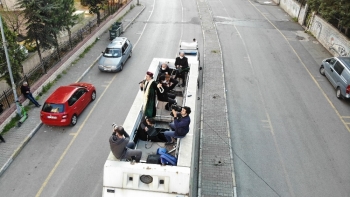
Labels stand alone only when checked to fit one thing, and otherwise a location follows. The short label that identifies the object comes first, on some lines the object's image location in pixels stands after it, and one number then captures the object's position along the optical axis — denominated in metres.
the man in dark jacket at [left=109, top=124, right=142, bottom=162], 7.08
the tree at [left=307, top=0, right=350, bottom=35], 20.25
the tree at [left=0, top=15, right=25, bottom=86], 15.38
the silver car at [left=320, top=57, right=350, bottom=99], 16.64
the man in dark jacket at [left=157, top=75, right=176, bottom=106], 9.96
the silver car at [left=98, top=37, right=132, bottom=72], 19.53
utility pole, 13.28
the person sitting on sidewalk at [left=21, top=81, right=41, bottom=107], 15.22
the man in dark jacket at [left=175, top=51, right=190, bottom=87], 12.32
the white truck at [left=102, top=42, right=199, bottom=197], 6.47
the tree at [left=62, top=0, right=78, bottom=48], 19.95
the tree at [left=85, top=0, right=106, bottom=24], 26.41
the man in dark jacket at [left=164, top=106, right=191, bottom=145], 8.13
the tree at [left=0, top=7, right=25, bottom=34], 19.23
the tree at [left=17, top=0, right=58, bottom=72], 17.66
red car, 13.95
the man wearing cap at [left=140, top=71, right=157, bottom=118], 9.22
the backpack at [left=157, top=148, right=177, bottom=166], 7.23
